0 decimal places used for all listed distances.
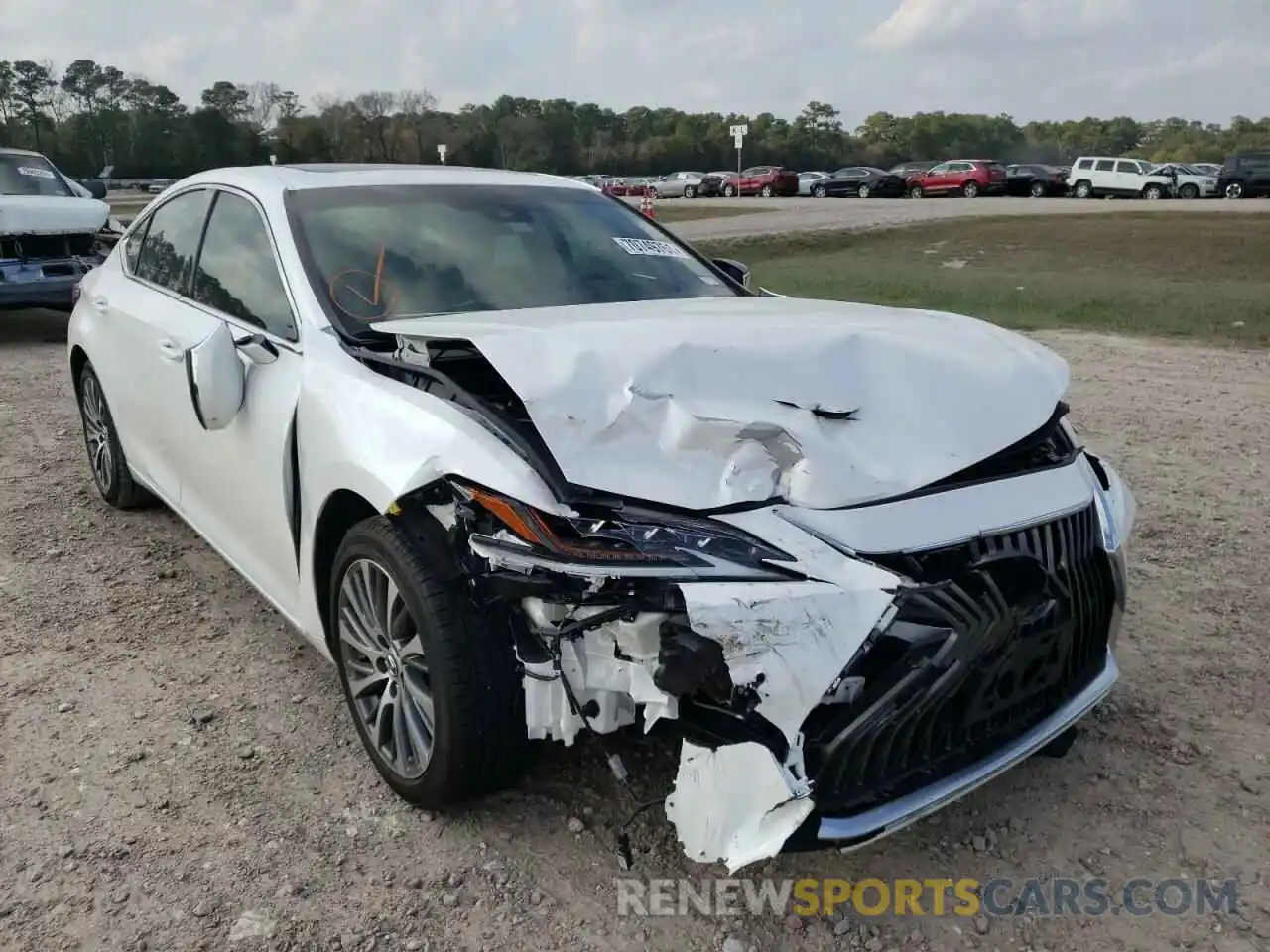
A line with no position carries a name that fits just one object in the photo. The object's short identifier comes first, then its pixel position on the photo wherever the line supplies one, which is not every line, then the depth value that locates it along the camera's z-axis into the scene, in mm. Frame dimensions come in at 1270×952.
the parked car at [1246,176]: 34875
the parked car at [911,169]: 44281
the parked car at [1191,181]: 36156
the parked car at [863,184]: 44062
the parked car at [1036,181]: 40281
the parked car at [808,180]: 47144
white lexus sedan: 2135
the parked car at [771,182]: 47688
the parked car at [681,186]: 50938
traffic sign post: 31578
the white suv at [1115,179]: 36969
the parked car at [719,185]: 49000
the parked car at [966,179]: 40438
